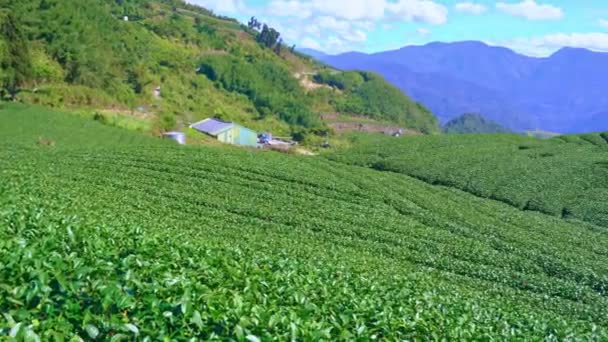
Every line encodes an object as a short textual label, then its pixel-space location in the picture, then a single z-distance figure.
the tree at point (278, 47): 157.25
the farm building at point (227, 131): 74.50
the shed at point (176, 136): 58.41
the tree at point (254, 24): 173.62
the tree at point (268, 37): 156.88
